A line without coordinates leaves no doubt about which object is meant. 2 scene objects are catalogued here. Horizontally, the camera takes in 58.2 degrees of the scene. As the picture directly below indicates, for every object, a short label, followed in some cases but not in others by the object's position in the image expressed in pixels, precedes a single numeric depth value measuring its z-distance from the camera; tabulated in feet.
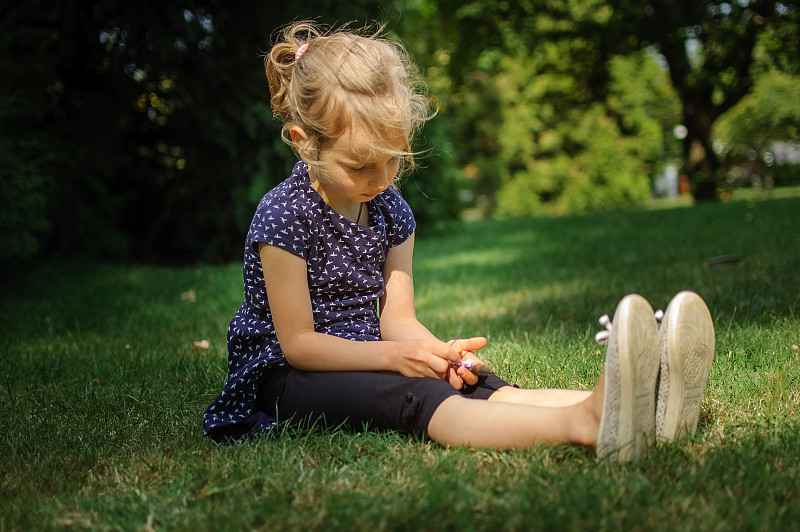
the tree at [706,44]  23.91
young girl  5.44
